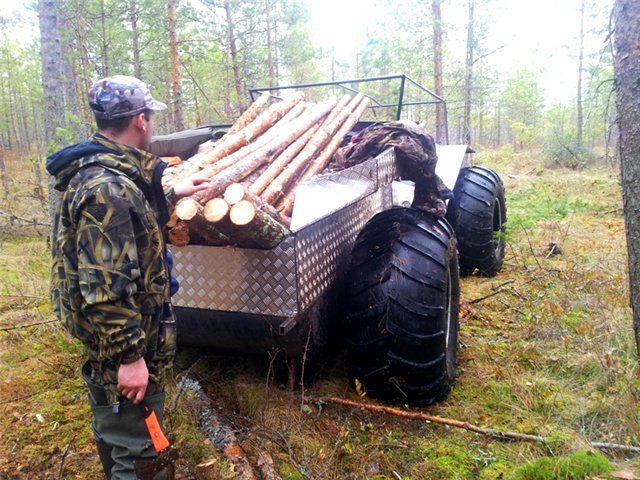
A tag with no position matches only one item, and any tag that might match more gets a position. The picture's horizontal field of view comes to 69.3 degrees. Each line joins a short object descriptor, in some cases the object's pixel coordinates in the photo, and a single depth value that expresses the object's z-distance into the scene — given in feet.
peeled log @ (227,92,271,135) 12.92
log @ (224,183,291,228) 7.09
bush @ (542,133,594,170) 58.95
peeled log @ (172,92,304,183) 9.88
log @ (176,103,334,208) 7.36
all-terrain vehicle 8.08
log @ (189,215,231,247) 7.20
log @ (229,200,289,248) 6.98
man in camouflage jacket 5.64
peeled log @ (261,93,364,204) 9.16
